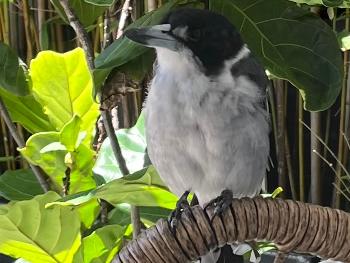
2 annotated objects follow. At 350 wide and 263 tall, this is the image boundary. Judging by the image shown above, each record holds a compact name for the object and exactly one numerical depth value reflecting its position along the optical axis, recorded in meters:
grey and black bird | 0.81
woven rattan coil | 0.70
